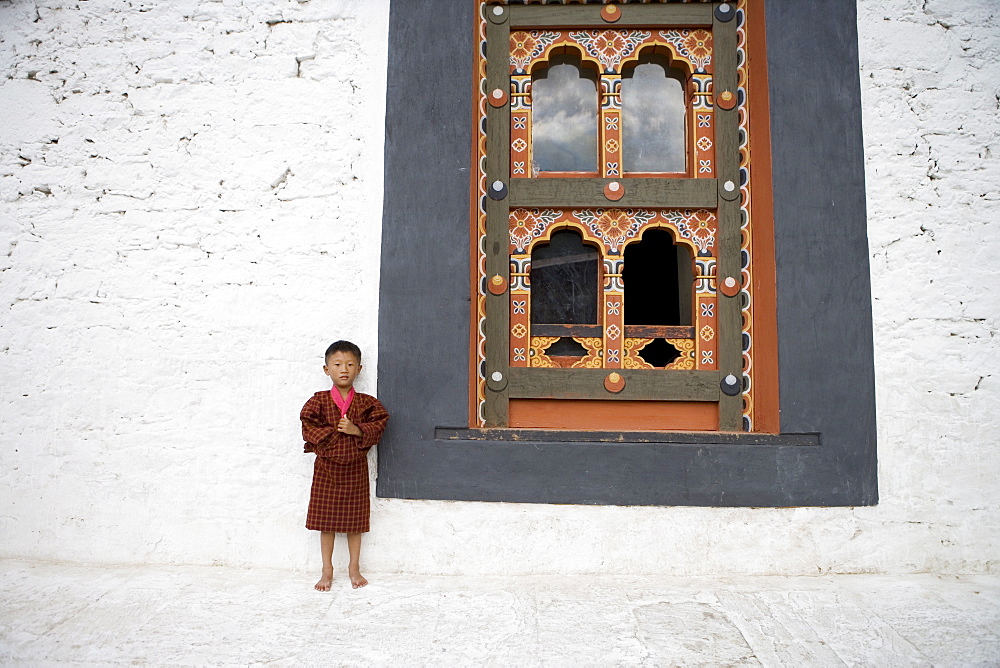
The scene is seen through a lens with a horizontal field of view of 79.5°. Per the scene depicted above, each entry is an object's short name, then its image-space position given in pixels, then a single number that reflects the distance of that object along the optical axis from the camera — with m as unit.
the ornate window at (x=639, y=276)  2.57
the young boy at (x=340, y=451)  2.44
